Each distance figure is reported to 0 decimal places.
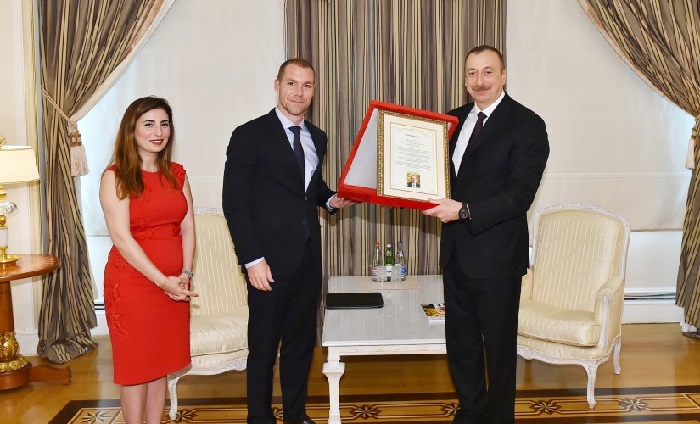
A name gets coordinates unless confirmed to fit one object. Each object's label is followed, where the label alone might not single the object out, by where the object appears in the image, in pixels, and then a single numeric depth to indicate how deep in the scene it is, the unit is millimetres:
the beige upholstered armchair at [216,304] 3910
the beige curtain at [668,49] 5082
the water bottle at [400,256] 5031
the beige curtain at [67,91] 4793
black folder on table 4114
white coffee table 3529
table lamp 4055
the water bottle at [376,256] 5066
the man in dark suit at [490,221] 3096
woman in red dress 2926
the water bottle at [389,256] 4969
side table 4164
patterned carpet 3775
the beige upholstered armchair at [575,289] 3979
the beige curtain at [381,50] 4910
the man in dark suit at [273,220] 3217
